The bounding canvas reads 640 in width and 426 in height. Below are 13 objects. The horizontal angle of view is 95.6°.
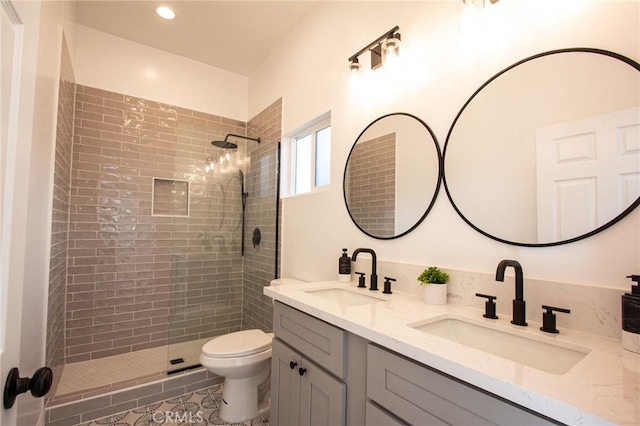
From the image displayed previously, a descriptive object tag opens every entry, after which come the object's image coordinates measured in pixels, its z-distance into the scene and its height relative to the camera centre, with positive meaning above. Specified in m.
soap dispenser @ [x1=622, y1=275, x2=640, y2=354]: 0.75 -0.23
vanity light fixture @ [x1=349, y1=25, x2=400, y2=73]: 1.53 +0.99
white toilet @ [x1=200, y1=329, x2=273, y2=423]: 1.85 -0.95
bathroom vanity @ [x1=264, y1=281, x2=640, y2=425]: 0.58 -0.37
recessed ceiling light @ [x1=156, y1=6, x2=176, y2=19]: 2.30 +1.70
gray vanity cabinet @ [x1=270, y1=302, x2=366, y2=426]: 1.07 -0.61
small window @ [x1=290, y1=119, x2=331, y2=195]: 2.27 +0.57
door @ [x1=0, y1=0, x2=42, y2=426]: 0.56 +0.13
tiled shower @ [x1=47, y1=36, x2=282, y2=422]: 2.52 -0.08
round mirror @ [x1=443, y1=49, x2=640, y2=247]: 0.88 +0.28
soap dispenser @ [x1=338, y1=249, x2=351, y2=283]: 1.77 -0.27
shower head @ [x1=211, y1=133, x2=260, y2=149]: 2.92 +0.81
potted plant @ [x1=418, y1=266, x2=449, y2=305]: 1.25 -0.25
